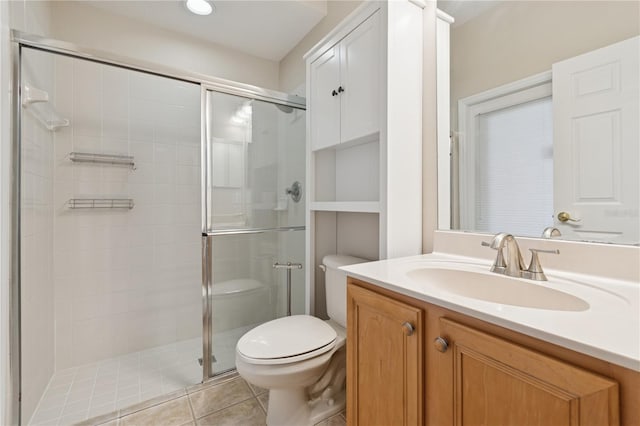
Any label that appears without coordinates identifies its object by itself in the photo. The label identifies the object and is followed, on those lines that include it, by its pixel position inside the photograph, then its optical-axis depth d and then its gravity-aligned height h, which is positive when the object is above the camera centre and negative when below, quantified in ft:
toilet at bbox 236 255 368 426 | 3.96 -2.04
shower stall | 5.46 -0.31
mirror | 2.79 +1.06
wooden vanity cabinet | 1.60 -1.13
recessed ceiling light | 6.24 +4.49
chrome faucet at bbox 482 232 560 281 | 2.92 -0.52
